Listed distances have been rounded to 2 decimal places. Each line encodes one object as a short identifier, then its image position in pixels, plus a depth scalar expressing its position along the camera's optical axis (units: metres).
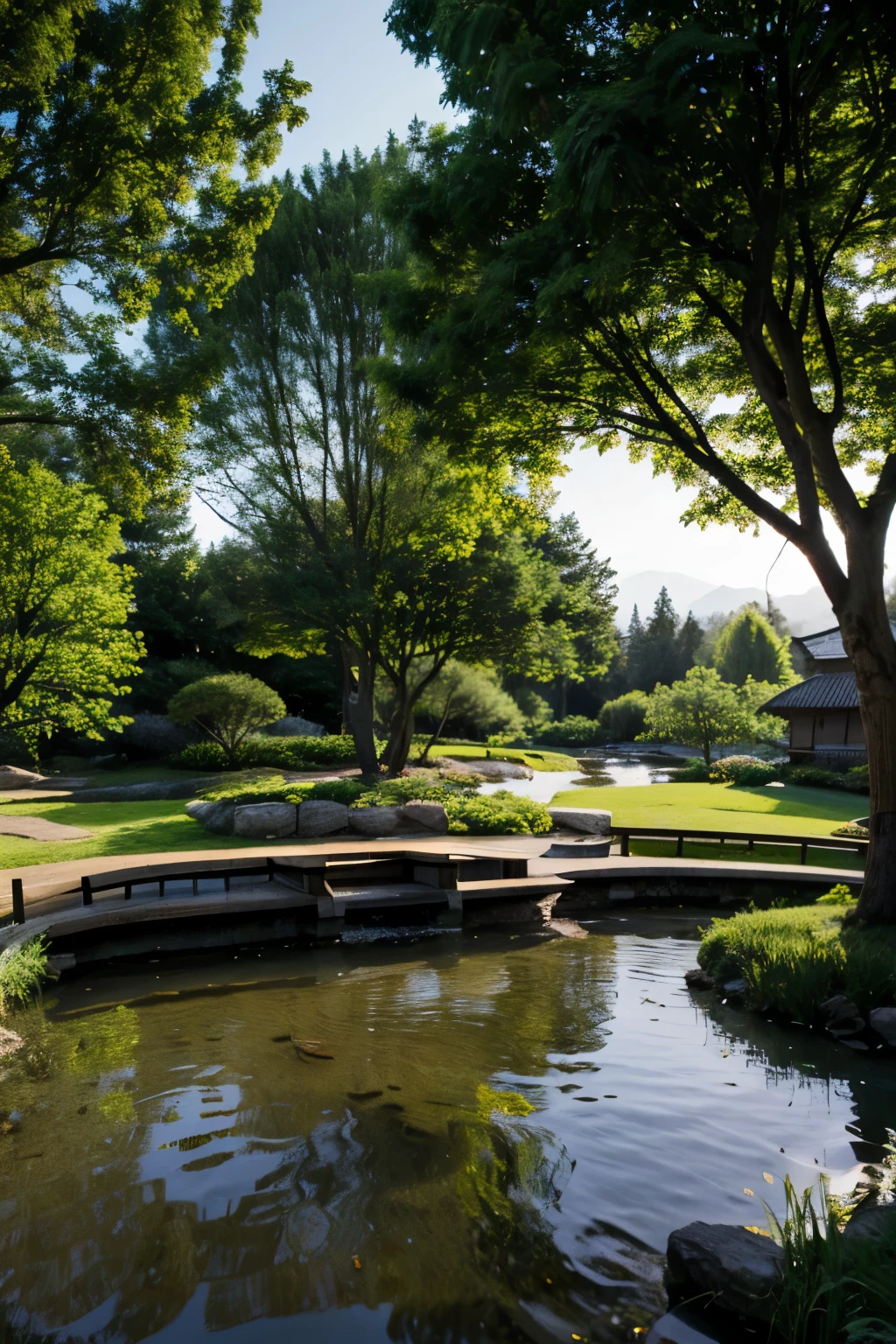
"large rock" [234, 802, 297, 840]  14.07
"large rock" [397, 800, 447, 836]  14.57
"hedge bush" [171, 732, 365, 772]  24.41
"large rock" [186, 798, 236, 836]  14.38
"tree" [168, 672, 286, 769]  23.58
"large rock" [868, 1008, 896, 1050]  6.54
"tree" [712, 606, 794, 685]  60.19
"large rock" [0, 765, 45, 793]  24.09
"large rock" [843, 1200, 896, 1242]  3.39
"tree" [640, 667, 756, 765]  31.83
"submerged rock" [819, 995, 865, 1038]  6.77
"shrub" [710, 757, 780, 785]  26.27
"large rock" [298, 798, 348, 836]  14.34
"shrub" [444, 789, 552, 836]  14.84
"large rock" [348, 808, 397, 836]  14.47
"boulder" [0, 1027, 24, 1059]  6.15
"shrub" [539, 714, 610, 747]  53.19
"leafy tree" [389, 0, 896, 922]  6.12
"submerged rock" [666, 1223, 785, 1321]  3.27
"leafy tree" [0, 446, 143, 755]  16.58
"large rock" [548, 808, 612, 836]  14.79
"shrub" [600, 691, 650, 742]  52.88
